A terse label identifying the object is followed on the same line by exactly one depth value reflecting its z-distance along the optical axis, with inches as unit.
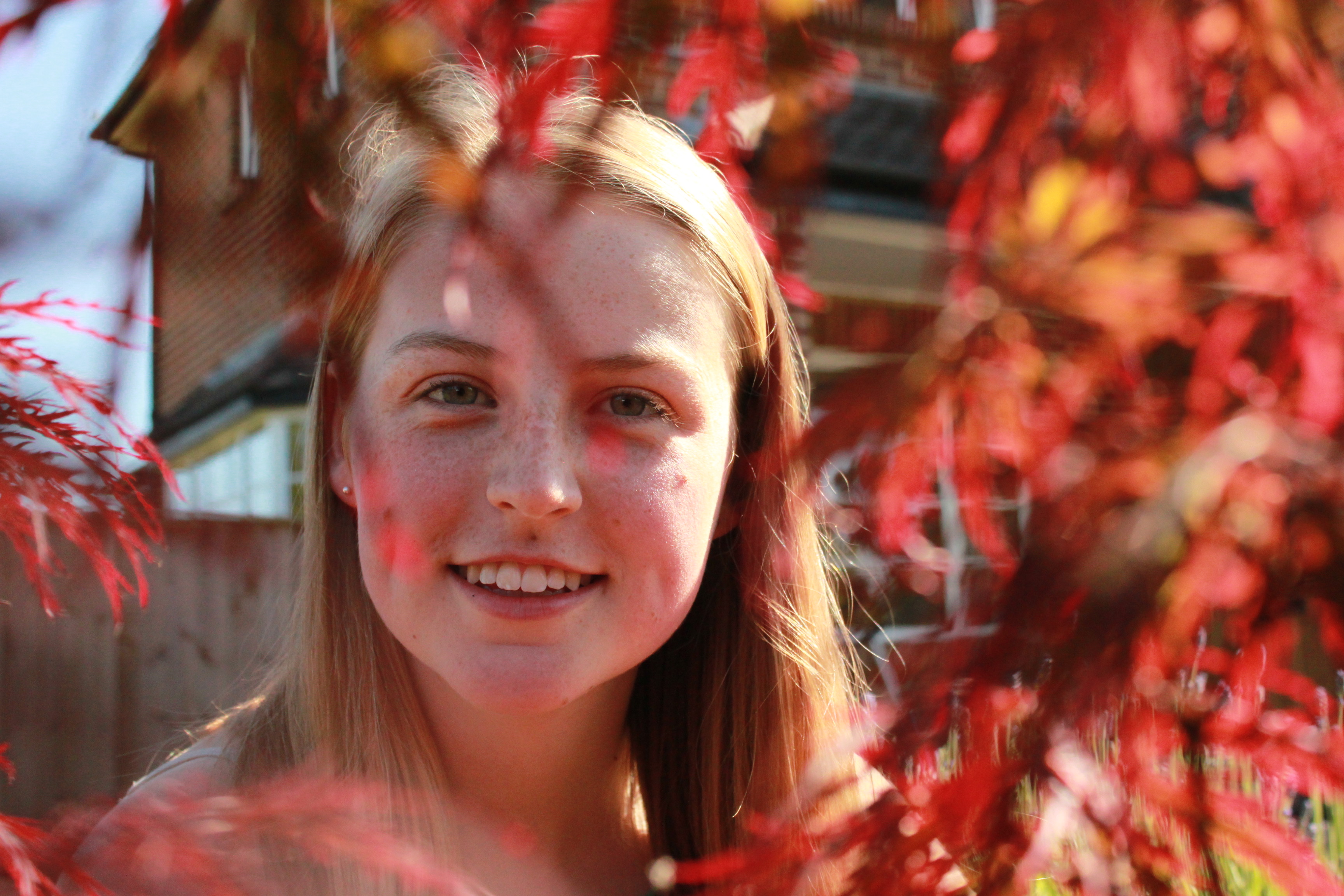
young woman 28.5
